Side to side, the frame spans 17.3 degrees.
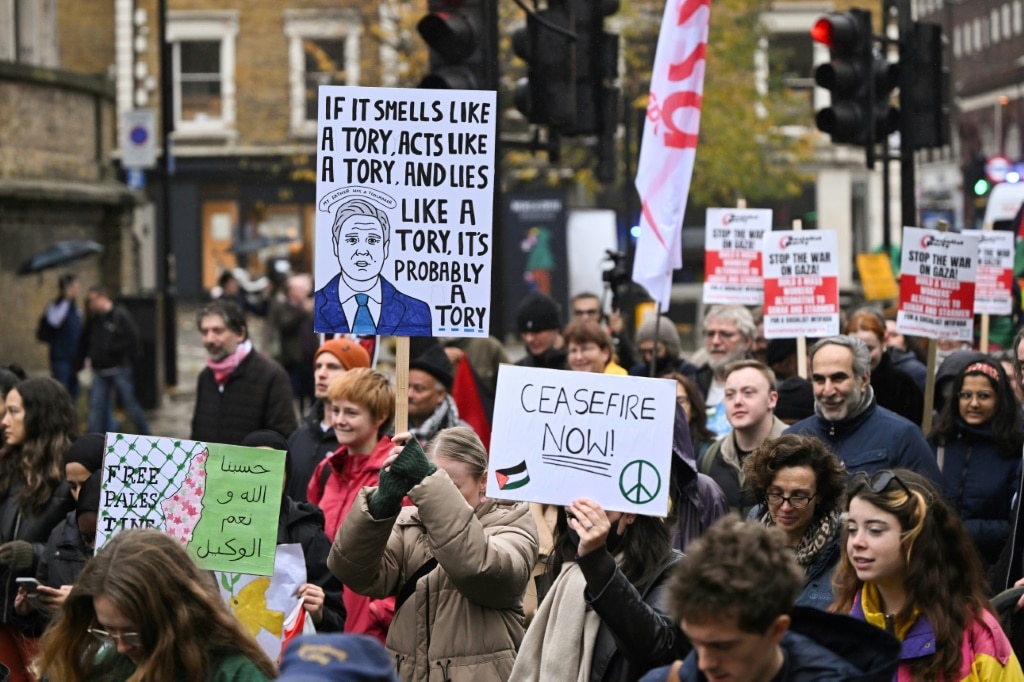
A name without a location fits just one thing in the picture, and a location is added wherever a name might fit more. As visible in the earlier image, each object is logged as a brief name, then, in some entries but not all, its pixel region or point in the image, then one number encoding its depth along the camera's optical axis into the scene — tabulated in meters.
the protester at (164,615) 8.09
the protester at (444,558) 10.33
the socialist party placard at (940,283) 20.56
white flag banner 19.65
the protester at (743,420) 14.89
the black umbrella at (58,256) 39.30
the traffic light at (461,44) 18.64
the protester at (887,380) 18.96
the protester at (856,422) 13.83
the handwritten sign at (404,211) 12.49
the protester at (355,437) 13.45
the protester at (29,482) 13.56
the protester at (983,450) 14.95
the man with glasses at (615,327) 25.29
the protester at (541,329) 22.64
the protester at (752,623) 6.76
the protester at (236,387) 19.46
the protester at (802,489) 10.66
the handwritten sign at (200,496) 11.16
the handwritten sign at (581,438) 9.82
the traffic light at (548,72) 20.96
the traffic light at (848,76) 24.96
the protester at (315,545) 12.00
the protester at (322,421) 16.34
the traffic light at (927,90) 25.91
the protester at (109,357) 36.23
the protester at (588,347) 18.33
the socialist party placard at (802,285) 19.95
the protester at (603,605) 8.94
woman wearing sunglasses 9.07
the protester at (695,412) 16.77
